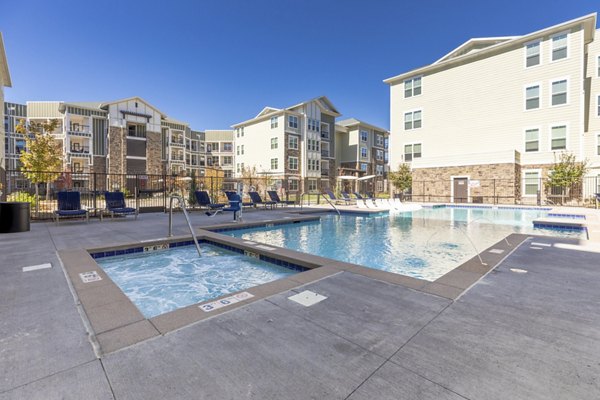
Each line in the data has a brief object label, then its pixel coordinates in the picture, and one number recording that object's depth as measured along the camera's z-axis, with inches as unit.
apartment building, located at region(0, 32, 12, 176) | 559.0
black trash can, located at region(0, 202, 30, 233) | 275.0
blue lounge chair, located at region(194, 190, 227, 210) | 462.9
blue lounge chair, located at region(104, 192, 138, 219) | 377.4
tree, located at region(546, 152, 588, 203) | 664.4
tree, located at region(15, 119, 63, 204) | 668.7
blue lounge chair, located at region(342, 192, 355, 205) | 759.6
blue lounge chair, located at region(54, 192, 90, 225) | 345.1
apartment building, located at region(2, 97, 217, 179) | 1211.9
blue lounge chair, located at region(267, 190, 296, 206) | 588.8
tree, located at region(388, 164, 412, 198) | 980.6
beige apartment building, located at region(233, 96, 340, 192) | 1235.9
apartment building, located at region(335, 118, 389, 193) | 1523.1
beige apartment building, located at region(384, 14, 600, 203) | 708.0
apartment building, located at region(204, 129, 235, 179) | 1850.0
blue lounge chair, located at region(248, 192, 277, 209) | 575.8
